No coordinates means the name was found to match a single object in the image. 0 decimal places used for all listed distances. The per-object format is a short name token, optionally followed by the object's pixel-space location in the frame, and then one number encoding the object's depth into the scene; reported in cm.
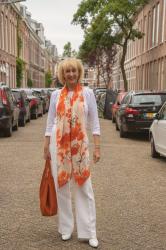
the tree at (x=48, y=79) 10622
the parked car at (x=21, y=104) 1780
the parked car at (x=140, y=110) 1316
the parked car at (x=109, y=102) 2406
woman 404
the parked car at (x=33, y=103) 2238
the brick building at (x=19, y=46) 4356
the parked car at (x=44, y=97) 2794
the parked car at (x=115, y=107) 1947
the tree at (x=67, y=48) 11742
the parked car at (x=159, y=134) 908
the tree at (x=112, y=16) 3088
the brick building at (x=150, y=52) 3250
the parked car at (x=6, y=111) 1321
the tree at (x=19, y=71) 5409
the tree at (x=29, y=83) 6531
